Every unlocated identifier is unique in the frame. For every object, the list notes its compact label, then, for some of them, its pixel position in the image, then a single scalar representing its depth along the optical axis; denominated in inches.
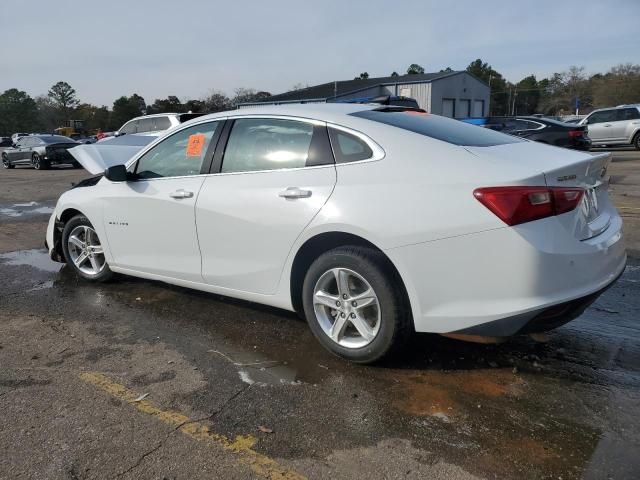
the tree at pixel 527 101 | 3622.0
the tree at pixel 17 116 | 3823.8
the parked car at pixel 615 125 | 792.3
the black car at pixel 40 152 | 872.9
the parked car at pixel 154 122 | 555.1
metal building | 1652.3
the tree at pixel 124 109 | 3196.4
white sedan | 113.0
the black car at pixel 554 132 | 627.5
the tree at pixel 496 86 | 3582.7
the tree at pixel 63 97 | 4197.8
